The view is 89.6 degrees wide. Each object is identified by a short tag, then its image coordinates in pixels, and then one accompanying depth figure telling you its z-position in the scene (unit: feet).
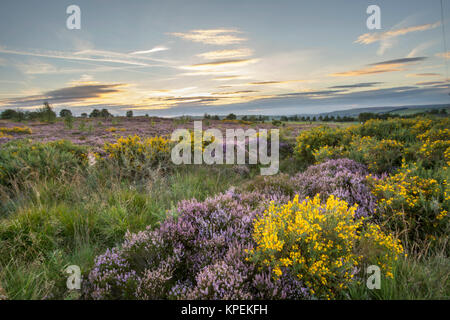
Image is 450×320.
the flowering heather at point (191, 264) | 7.64
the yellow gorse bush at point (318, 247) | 7.80
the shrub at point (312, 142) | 29.86
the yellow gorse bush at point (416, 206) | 12.06
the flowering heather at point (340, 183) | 14.23
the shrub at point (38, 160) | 22.24
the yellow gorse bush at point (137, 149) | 26.73
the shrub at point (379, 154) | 20.51
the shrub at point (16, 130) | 55.31
